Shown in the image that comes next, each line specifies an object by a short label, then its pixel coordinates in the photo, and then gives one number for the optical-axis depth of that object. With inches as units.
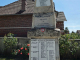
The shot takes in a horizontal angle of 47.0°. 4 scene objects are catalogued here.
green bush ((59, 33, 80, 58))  212.5
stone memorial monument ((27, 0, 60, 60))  116.5
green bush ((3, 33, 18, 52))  247.6
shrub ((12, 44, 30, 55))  229.8
